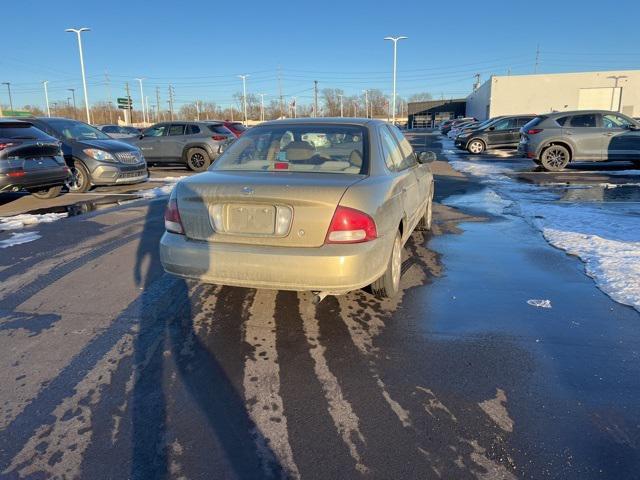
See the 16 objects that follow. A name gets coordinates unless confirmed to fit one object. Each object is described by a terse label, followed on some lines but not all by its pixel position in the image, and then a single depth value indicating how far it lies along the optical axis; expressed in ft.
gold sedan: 10.88
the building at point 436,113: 285.84
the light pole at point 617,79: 160.04
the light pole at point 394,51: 144.27
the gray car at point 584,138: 45.42
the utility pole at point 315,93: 251.93
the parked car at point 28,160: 26.47
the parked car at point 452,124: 152.93
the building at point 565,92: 161.27
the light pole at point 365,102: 330.95
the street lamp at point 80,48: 127.03
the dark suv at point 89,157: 34.47
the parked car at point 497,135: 73.87
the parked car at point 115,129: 95.64
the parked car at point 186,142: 50.21
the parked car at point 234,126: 54.90
